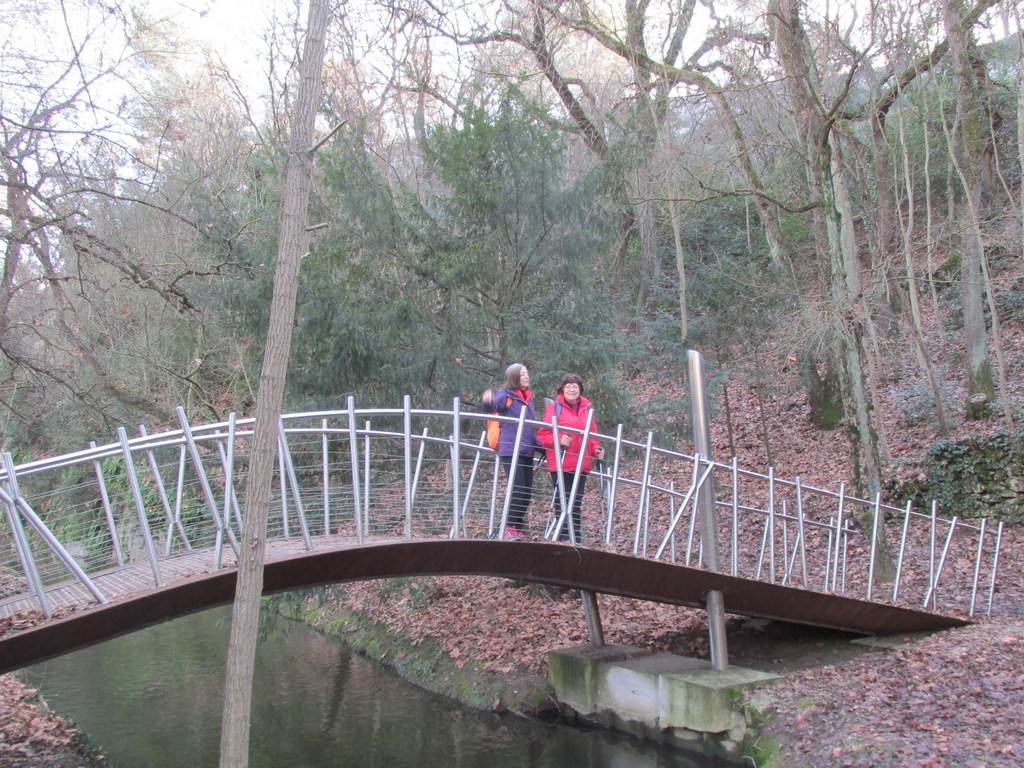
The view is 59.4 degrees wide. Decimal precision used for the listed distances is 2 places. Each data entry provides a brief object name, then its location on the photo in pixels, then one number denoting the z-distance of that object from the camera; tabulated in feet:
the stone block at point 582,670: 31.71
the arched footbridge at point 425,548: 17.98
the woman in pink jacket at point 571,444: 25.89
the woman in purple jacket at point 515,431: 26.40
